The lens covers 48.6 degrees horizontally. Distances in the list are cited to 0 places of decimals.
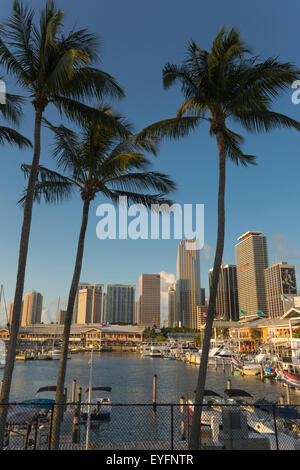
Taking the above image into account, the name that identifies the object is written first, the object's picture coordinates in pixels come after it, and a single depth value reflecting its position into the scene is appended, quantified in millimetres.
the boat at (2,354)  80275
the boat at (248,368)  67938
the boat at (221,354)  89750
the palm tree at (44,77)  11461
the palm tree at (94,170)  15523
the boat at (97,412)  29375
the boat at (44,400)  26217
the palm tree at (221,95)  12602
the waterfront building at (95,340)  196850
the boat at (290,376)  49297
